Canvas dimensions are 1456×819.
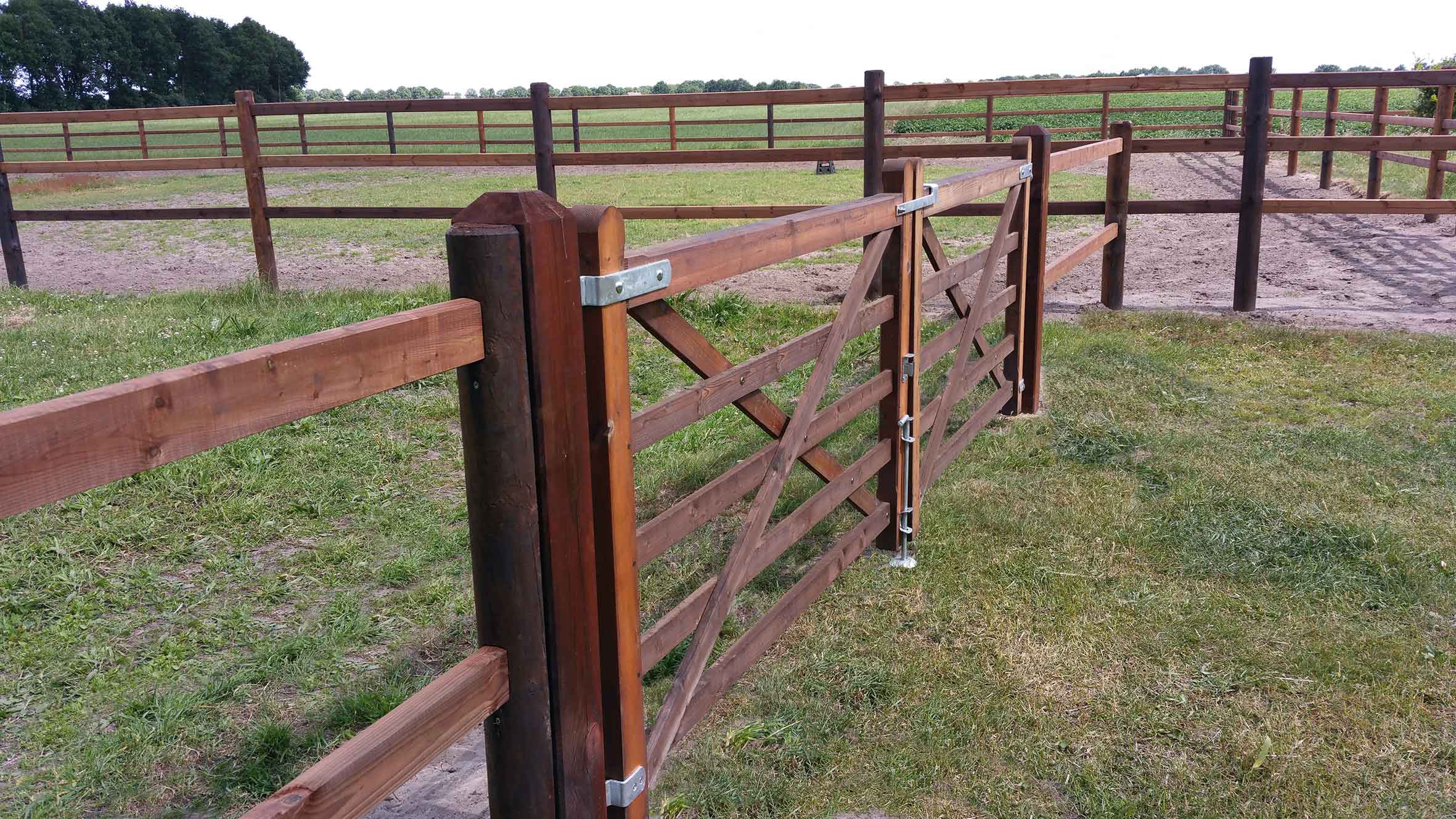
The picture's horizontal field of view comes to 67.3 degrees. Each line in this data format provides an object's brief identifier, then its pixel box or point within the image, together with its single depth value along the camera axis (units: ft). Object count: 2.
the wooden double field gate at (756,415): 7.63
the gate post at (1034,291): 20.38
